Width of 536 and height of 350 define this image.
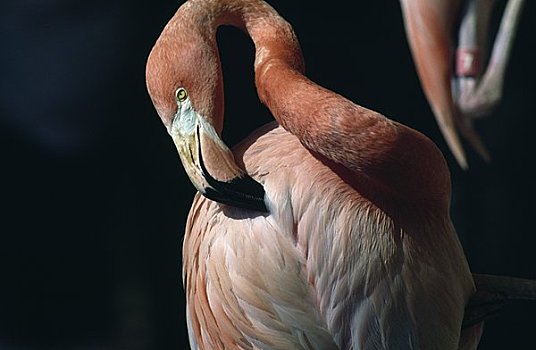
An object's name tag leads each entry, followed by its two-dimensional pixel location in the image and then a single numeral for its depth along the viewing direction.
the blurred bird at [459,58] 8.22
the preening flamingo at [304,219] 7.49
